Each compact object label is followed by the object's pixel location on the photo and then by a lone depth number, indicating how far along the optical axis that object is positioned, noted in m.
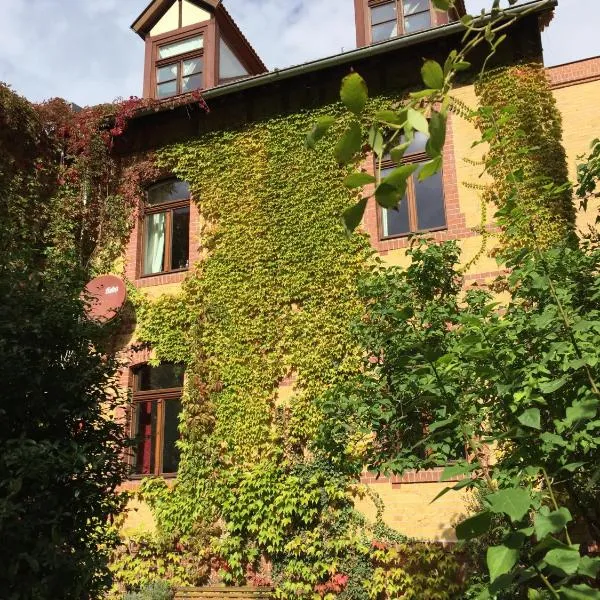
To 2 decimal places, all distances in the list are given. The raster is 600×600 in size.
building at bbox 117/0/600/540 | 8.77
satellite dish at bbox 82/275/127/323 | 10.06
